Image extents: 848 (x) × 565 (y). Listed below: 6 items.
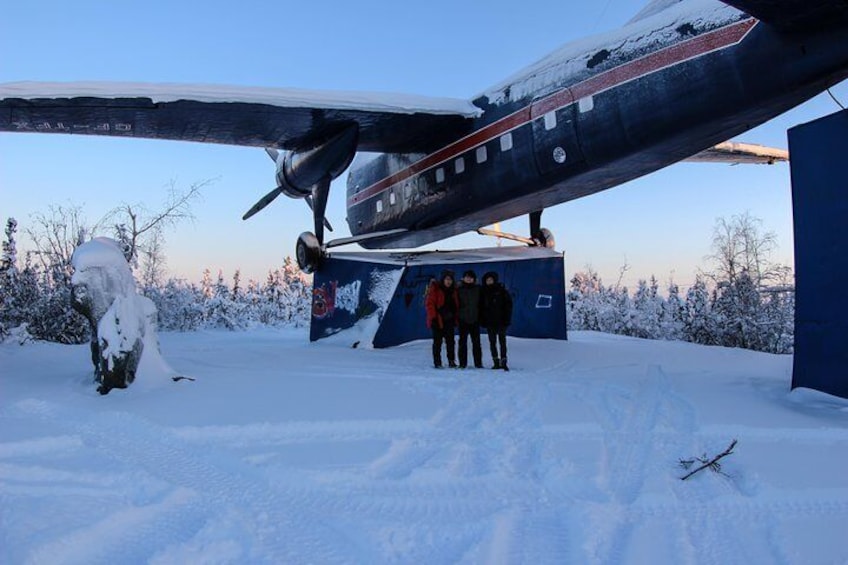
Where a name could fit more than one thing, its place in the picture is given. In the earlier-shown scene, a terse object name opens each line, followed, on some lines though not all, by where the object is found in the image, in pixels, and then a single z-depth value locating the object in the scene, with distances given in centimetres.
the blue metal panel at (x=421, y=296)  1106
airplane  662
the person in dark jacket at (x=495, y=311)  812
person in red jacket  834
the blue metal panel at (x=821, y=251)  593
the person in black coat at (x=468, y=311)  820
